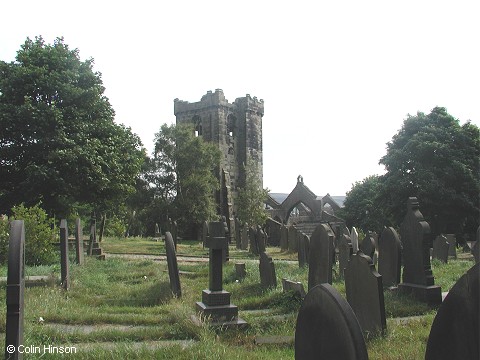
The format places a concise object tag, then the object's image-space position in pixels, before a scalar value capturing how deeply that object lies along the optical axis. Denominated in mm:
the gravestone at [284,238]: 23703
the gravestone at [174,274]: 8859
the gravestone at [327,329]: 2908
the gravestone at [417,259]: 7988
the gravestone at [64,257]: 9641
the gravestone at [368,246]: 10325
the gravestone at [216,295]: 6844
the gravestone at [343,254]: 11461
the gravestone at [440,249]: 15445
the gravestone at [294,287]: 8023
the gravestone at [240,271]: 11414
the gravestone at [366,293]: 5746
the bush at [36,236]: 13693
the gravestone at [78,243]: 13852
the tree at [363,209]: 42531
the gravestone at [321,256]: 7758
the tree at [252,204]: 43688
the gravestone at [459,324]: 2693
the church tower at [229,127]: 50656
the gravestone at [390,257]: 9047
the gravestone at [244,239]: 25297
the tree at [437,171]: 27359
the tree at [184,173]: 40450
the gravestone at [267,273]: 9548
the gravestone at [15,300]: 4359
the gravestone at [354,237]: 18431
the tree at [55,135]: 17953
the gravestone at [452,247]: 18766
